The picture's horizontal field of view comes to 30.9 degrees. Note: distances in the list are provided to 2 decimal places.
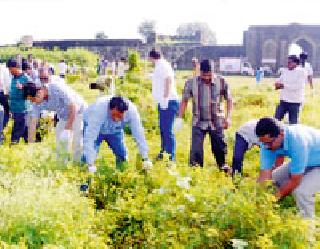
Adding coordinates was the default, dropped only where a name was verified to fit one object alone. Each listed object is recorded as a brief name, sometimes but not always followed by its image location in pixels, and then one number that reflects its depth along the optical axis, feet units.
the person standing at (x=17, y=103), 25.89
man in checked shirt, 21.18
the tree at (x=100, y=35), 228.67
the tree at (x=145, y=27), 254.16
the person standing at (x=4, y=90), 28.22
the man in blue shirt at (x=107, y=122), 17.19
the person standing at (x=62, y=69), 70.75
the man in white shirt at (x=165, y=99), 24.08
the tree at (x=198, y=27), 286.42
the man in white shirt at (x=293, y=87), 26.73
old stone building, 143.23
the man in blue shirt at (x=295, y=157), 14.49
